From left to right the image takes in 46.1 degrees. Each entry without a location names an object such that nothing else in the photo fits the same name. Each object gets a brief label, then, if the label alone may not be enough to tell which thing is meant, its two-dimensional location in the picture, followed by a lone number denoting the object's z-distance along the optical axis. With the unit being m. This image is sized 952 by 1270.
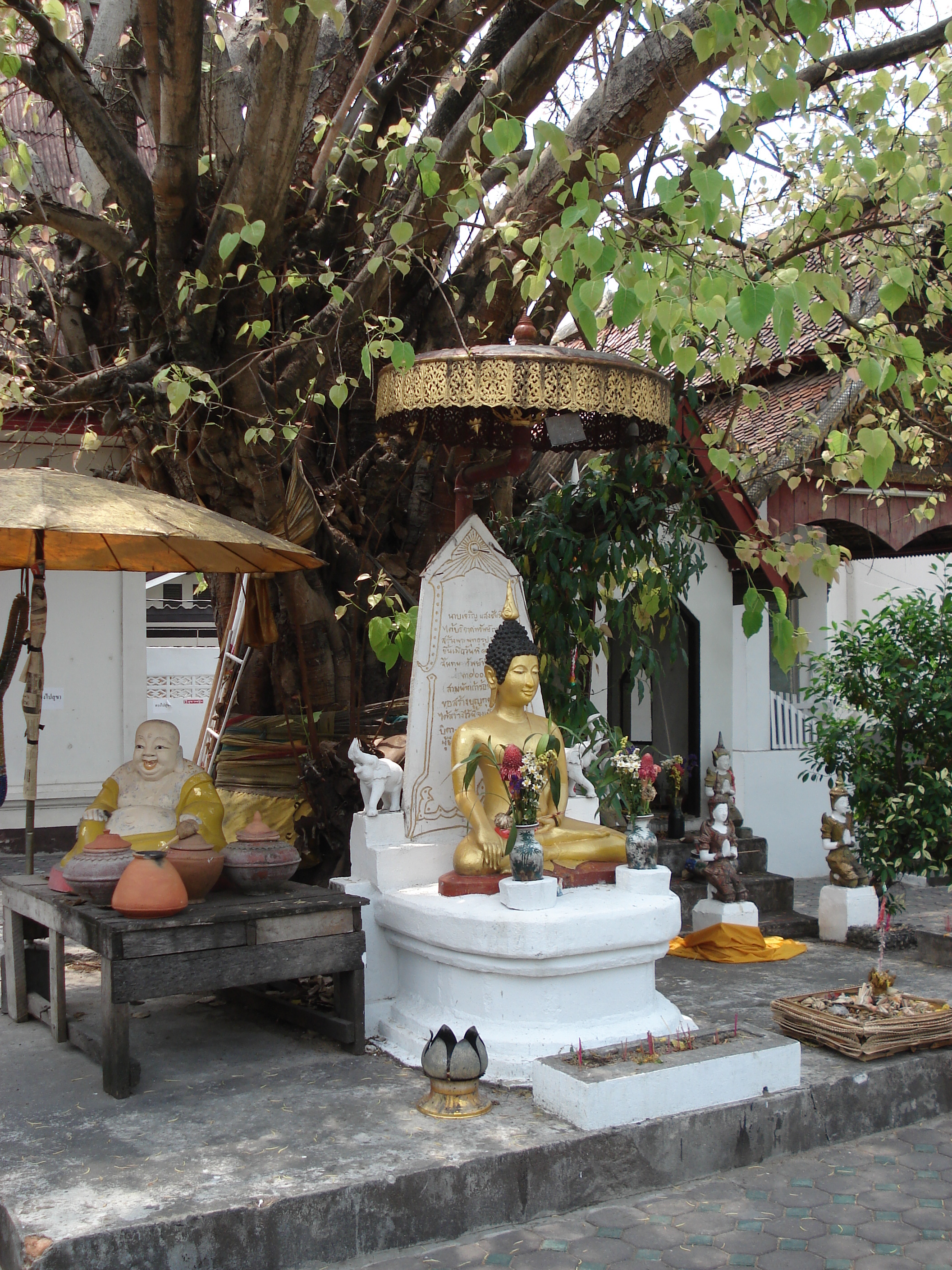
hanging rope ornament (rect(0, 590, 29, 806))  5.39
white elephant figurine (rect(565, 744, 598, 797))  5.75
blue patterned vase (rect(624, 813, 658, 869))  5.12
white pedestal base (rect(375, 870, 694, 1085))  4.54
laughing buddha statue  4.99
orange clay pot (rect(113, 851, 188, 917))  4.26
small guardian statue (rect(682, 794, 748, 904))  7.14
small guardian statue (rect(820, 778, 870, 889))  7.34
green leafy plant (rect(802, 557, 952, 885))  7.27
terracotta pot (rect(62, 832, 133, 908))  4.41
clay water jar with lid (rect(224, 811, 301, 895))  4.80
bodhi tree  4.60
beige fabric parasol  4.45
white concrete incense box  3.96
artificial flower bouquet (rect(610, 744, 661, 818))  5.20
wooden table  4.17
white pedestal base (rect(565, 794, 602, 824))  5.82
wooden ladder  7.05
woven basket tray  4.62
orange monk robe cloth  6.87
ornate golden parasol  5.04
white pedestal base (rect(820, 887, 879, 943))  7.30
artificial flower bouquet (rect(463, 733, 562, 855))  4.78
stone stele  5.42
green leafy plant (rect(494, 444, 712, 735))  6.57
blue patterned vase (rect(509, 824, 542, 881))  4.69
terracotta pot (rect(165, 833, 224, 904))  4.61
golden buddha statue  5.07
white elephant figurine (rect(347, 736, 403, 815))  5.27
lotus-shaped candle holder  4.04
